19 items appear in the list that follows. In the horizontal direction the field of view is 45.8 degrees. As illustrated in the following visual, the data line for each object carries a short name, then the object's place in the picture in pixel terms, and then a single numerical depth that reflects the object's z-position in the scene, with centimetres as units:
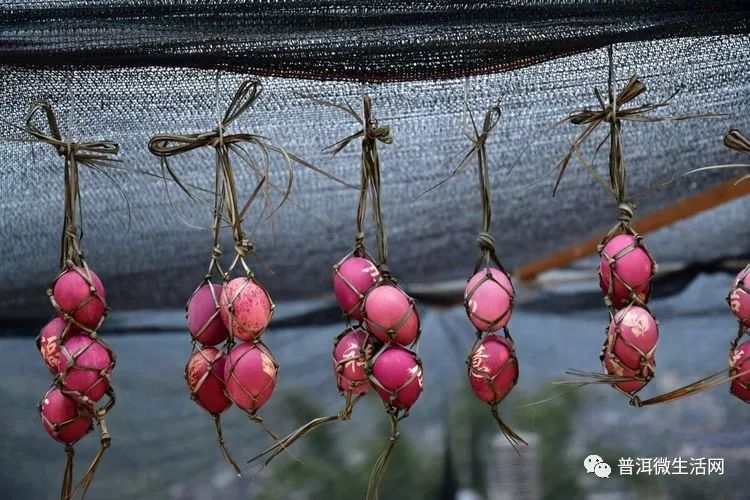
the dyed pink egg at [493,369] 101
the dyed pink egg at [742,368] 102
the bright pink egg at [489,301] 101
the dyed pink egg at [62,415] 100
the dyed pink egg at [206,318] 102
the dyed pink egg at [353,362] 102
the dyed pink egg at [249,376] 98
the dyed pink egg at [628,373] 98
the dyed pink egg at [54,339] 101
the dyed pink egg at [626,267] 99
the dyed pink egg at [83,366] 99
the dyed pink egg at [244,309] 98
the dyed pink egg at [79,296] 99
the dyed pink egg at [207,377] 102
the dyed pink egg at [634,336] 98
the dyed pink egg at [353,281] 103
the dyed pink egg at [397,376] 98
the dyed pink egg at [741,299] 101
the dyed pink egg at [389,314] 98
